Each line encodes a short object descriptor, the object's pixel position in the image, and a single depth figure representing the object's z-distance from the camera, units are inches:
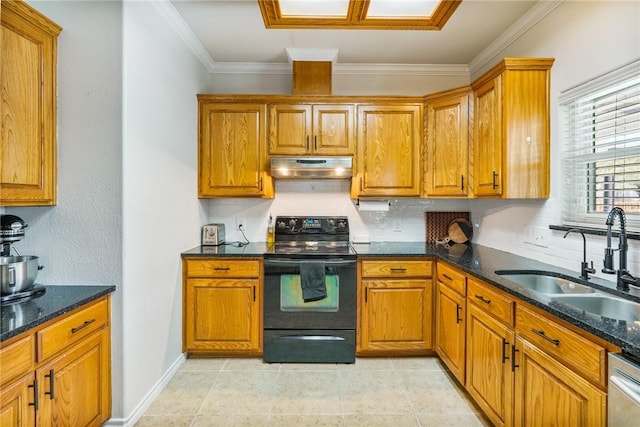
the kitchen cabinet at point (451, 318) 87.0
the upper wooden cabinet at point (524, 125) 87.1
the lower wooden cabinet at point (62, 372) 50.3
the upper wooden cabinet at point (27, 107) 60.9
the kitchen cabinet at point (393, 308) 106.0
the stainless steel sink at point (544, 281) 72.6
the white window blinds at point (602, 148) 68.4
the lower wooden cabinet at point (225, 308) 105.5
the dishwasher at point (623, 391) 38.8
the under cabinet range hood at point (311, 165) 112.9
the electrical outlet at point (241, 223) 131.3
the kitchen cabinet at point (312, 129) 117.5
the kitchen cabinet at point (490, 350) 66.3
